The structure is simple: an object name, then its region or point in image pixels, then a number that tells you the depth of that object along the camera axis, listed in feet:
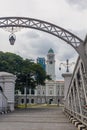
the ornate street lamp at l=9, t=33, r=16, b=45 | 39.44
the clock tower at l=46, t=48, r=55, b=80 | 292.35
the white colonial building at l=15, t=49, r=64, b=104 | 269.51
